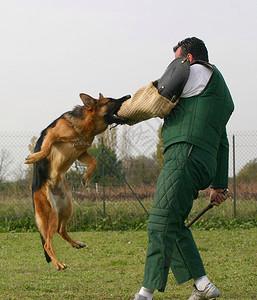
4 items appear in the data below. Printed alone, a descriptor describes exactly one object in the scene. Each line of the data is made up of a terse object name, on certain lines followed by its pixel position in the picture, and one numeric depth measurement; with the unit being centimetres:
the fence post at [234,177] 1401
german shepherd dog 519
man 480
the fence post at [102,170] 1312
